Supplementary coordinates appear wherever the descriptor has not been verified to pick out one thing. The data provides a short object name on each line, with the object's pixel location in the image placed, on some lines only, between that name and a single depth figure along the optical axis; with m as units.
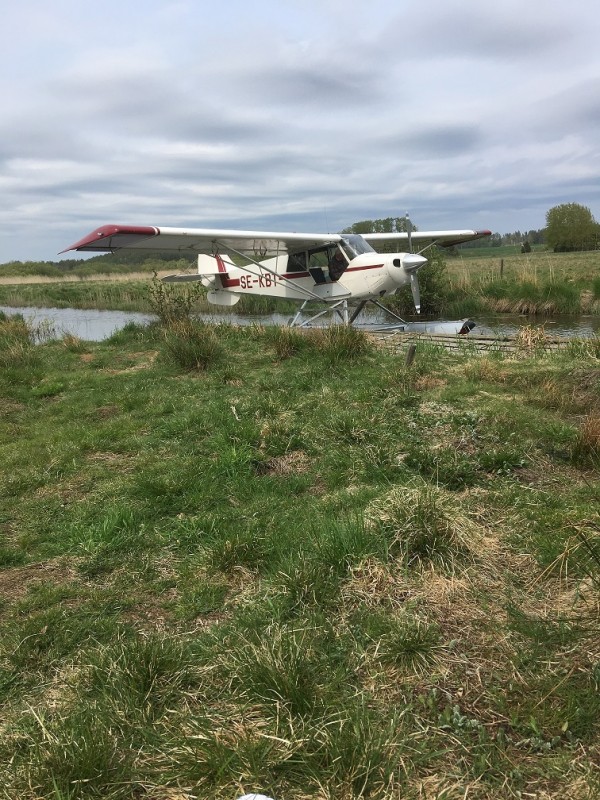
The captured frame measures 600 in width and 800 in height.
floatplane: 11.51
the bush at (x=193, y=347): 8.13
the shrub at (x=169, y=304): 11.19
